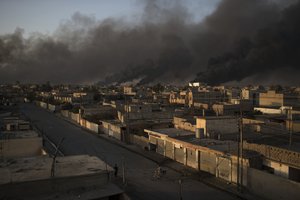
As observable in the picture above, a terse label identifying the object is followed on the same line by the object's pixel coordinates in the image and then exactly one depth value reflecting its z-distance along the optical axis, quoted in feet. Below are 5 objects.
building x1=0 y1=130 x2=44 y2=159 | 63.77
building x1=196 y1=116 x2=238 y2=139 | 79.25
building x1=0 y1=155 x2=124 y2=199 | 40.11
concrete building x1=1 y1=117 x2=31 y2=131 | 81.67
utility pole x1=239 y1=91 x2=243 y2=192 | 52.53
